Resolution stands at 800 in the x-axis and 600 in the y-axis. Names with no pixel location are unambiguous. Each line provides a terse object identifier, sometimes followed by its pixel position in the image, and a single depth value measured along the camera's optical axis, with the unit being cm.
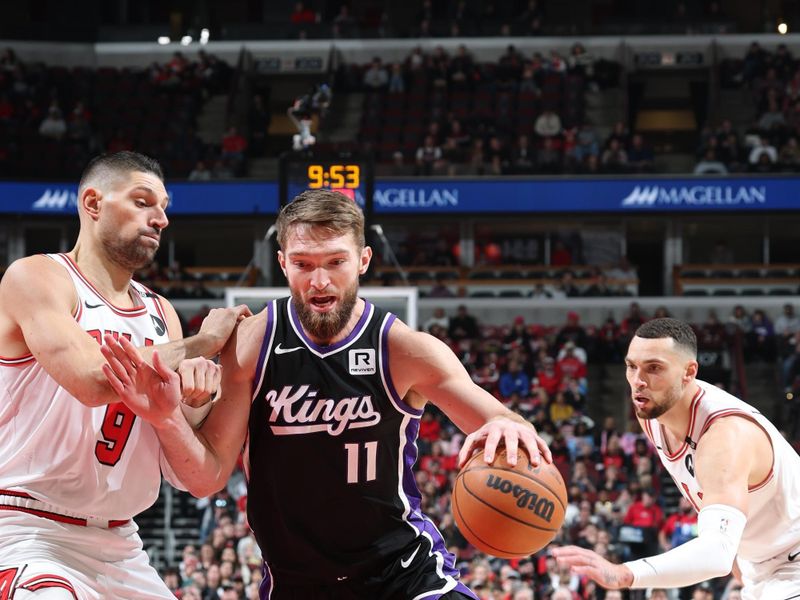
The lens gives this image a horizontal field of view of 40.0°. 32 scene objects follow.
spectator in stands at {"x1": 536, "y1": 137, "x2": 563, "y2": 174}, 2259
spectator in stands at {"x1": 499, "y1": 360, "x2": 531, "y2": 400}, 1728
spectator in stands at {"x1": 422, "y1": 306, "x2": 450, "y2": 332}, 1947
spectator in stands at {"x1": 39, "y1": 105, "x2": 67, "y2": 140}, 2403
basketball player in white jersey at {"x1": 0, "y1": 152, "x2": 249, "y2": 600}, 397
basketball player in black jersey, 402
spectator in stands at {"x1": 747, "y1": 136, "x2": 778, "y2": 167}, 2225
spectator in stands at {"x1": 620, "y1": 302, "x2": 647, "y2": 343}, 1933
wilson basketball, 377
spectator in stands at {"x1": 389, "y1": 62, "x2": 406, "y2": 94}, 2542
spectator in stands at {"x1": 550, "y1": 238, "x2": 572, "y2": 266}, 2368
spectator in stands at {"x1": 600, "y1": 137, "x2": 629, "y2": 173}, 2244
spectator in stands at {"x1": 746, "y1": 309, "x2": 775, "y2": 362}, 1927
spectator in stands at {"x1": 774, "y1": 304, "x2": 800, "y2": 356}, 1892
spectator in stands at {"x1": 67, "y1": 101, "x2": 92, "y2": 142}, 2405
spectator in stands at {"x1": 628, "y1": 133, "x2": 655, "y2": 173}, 2247
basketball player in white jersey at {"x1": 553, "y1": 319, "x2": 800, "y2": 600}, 455
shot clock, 1239
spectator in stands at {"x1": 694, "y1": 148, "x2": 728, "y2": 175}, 2236
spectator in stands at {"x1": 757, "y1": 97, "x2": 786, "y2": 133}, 2294
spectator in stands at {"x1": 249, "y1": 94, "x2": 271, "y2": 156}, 2569
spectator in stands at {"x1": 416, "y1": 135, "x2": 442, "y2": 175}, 2262
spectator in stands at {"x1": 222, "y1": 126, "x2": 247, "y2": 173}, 2341
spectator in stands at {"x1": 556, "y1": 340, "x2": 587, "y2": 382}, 1803
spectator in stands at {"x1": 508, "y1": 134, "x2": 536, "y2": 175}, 2259
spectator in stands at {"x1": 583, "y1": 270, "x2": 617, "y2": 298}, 2131
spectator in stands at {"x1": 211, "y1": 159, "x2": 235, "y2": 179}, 2302
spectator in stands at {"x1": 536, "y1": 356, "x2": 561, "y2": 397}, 1758
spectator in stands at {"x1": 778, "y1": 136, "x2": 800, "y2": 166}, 2188
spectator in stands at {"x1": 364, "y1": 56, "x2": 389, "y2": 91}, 2573
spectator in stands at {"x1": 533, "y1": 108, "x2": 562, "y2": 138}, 2375
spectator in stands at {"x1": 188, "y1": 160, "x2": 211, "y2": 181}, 2288
